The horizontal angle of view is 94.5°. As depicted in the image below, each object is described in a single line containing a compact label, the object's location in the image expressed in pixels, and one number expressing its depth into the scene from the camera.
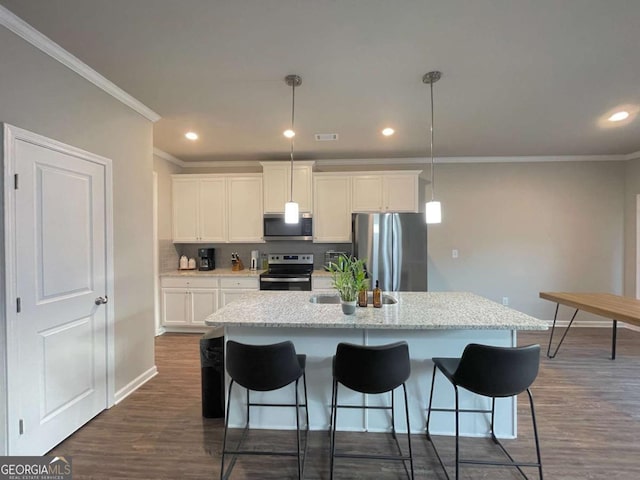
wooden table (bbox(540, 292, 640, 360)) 2.48
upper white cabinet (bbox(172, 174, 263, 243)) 4.33
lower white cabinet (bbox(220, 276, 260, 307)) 4.03
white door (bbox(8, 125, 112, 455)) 1.70
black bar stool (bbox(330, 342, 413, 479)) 1.59
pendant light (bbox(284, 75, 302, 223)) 2.21
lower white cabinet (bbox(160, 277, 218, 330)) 4.04
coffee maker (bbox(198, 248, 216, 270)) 4.40
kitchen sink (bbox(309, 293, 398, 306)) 2.48
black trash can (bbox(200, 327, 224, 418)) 2.26
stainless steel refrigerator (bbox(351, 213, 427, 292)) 3.74
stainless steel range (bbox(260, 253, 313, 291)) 3.91
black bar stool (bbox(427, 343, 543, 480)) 1.56
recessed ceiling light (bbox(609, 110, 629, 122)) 2.84
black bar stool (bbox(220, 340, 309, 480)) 1.63
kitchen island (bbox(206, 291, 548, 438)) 1.99
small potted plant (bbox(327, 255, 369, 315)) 2.00
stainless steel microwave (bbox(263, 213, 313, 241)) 4.18
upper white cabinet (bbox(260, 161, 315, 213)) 4.18
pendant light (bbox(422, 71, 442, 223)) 2.17
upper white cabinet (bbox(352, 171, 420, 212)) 4.16
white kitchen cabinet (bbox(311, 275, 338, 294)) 3.97
